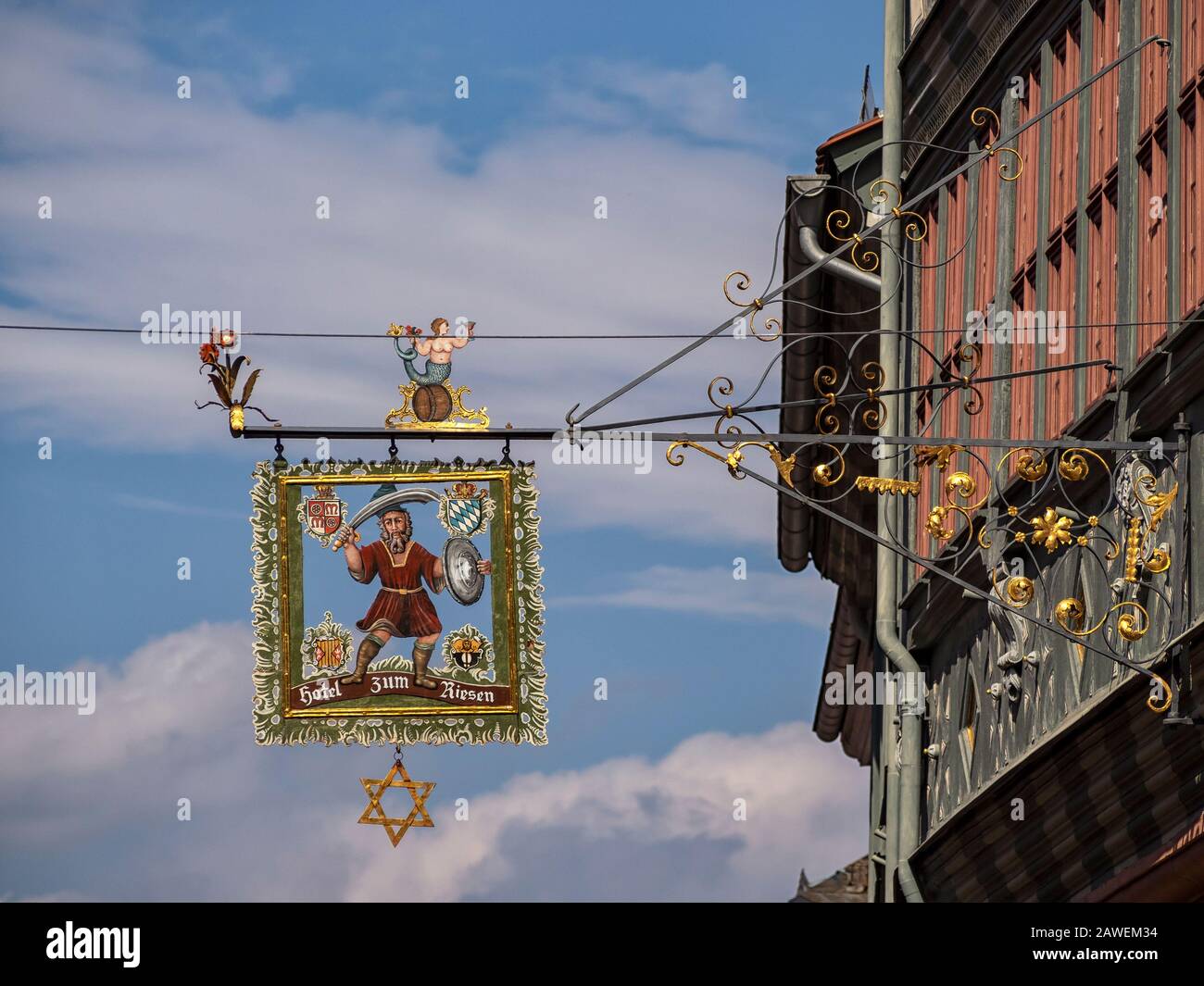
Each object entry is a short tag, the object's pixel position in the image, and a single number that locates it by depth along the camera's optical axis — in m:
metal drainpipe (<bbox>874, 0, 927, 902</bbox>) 19.75
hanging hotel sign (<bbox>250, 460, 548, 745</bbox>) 17.84
